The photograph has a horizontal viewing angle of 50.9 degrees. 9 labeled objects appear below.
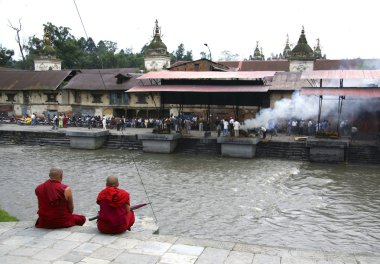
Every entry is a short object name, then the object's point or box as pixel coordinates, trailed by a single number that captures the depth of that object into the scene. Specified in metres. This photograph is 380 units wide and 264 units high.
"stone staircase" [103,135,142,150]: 27.69
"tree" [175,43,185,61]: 95.32
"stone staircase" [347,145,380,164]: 22.52
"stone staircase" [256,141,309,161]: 23.98
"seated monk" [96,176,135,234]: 7.42
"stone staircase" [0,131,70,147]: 29.44
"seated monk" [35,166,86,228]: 7.64
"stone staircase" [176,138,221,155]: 25.95
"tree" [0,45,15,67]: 59.11
